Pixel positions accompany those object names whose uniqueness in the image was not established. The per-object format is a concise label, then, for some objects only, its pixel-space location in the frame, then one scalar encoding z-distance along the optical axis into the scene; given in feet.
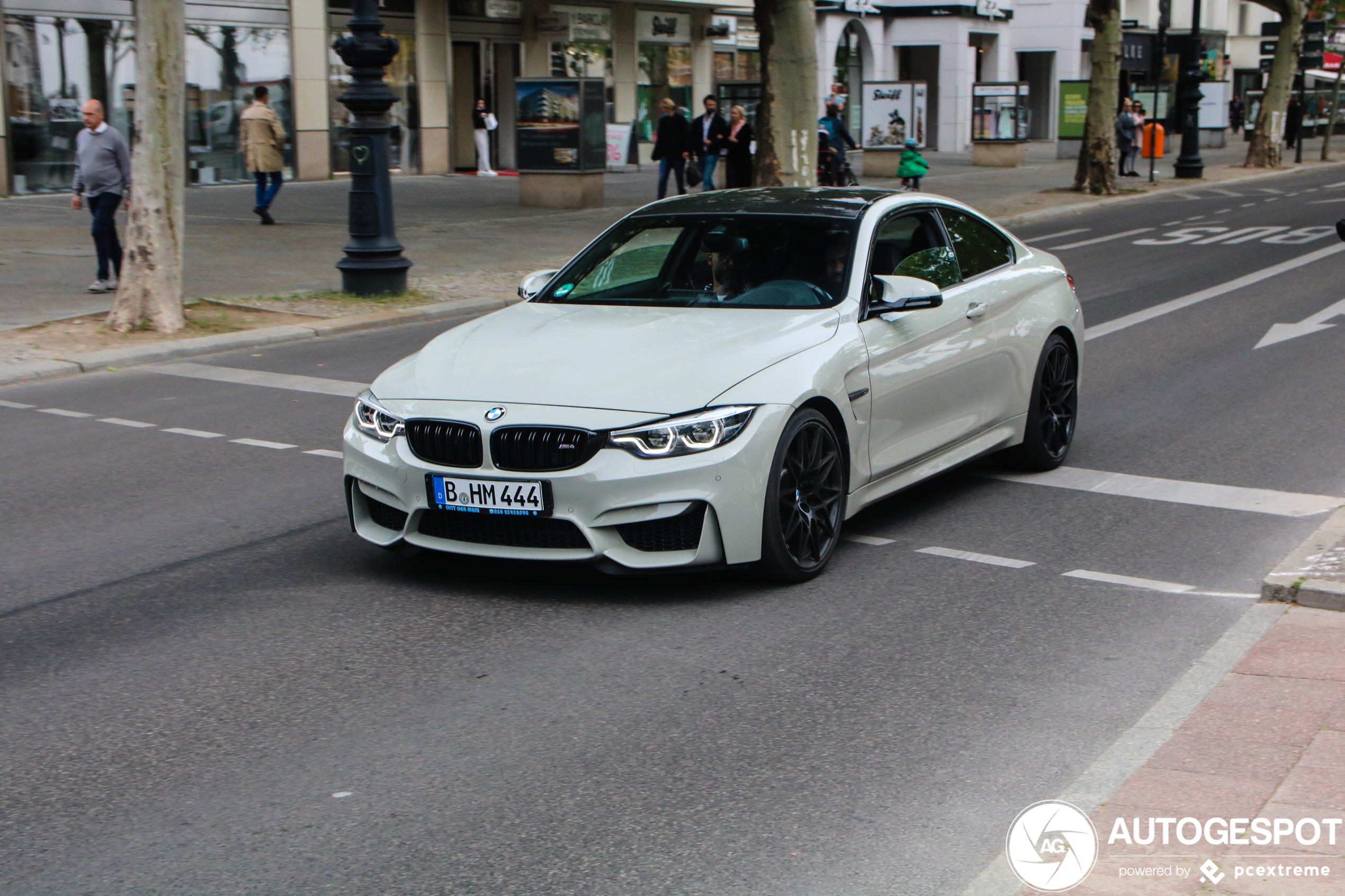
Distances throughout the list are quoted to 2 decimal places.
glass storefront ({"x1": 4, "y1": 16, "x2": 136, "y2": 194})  84.94
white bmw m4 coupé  18.47
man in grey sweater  47.78
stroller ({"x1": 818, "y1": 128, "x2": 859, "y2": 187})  89.30
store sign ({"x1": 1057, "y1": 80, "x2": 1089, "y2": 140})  150.41
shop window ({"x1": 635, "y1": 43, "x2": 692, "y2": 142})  136.26
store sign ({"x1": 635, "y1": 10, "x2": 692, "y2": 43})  135.23
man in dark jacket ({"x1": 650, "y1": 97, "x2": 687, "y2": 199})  83.82
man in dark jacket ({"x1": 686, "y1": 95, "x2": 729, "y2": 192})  82.53
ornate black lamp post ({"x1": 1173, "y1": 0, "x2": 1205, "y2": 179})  123.13
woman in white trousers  114.42
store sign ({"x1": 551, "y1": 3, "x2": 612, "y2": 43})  126.62
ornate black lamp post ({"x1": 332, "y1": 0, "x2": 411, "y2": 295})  50.03
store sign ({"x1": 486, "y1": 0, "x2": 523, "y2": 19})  119.85
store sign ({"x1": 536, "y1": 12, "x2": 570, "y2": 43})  124.06
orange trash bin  121.80
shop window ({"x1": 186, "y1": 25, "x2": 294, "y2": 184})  94.27
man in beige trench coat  72.90
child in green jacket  90.89
